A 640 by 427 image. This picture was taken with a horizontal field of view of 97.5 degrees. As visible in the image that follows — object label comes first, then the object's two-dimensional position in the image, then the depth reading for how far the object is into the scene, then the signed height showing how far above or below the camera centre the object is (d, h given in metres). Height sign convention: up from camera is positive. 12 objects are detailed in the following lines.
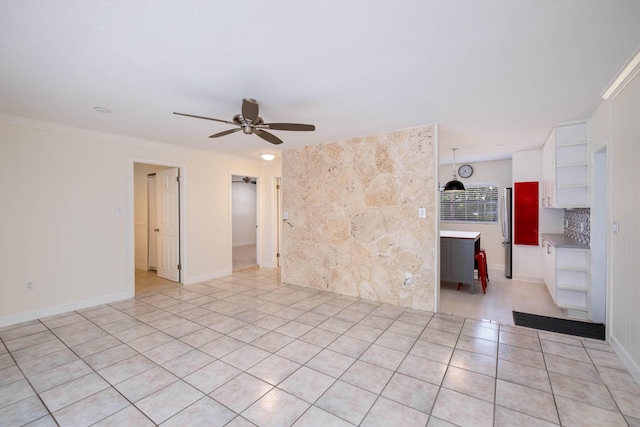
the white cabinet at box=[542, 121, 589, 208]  3.56 +0.54
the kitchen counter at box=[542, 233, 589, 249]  3.53 -0.47
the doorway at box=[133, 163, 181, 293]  5.12 -0.33
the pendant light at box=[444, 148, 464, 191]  5.52 +0.44
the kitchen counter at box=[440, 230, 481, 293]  4.61 -0.84
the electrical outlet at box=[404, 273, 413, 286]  3.82 -0.95
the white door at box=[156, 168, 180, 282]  5.11 -0.25
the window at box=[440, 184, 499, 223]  6.57 +0.10
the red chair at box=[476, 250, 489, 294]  4.71 -1.06
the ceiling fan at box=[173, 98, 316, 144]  2.40 +0.79
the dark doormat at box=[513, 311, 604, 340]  3.06 -1.37
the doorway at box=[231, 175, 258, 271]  9.58 -0.19
